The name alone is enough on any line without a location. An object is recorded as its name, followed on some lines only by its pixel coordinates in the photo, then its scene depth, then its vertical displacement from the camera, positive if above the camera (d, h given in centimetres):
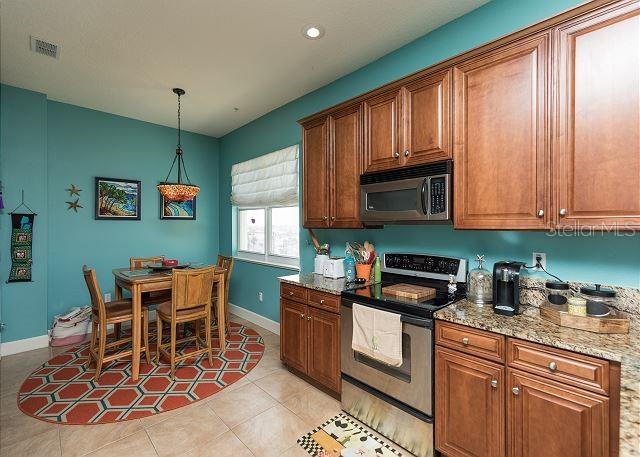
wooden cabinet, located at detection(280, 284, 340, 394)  243 -96
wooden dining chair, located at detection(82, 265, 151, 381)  281 -86
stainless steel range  181 -92
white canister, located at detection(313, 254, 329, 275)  303 -36
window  400 -11
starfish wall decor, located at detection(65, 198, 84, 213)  390 +28
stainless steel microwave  196 +21
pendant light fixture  334 +40
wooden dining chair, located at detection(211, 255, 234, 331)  371 -69
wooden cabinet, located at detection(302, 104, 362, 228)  256 +51
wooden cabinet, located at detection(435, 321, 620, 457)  126 -83
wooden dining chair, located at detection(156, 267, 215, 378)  290 -76
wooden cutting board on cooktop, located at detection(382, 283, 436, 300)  201 -44
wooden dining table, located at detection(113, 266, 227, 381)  283 -58
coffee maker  171 -35
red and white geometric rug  234 -139
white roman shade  377 +63
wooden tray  140 -45
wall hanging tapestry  340 -20
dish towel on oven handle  190 -70
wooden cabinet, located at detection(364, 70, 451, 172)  198 +71
